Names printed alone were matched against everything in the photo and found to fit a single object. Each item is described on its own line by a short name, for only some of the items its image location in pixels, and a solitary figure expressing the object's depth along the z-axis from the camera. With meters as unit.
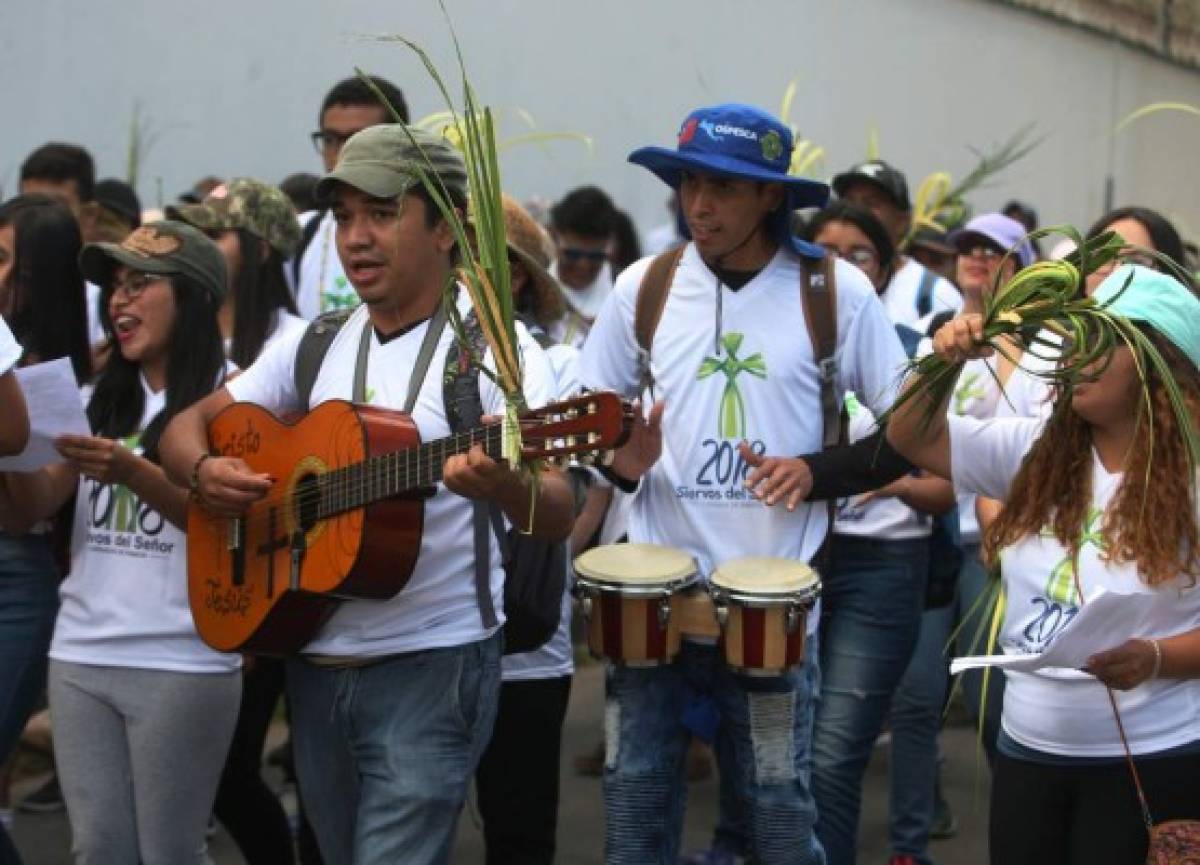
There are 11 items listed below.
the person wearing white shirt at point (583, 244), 9.80
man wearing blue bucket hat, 5.26
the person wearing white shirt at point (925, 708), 7.02
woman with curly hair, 4.47
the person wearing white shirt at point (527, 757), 5.98
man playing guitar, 4.68
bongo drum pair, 5.09
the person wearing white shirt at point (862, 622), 6.10
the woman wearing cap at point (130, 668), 5.26
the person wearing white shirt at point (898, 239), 7.80
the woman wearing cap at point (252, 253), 6.70
